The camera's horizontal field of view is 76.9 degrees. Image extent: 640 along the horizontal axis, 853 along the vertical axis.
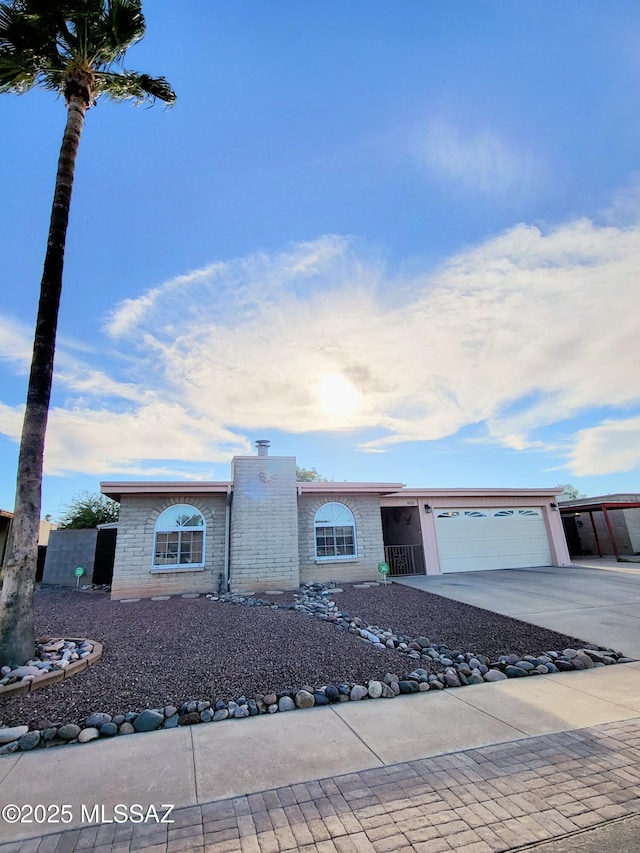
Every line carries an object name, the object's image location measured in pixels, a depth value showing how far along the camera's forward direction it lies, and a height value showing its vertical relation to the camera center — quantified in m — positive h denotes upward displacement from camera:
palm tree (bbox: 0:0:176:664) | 5.09 +7.46
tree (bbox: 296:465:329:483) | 40.41 +6.73
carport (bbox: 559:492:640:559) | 18.69 +0.16
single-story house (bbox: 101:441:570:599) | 11.12 +0.34
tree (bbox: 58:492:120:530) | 18.30 +1.97
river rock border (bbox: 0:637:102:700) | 4.34 -1.23
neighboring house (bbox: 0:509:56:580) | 16.27 +1.26
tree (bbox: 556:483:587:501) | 47.94 +4.32
